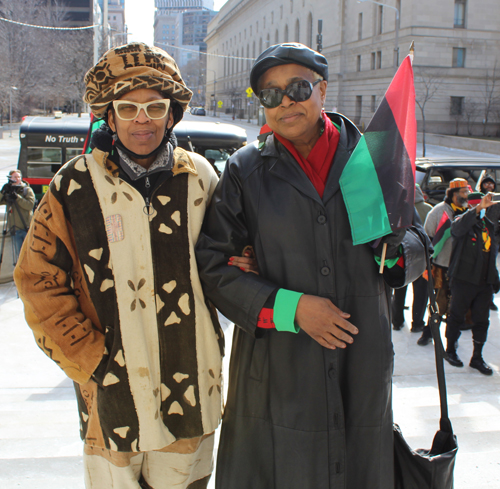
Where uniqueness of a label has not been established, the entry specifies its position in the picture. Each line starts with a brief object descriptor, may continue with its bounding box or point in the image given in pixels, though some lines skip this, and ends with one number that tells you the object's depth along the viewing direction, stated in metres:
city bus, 12.68
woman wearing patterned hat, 1.90
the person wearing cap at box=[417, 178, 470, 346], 5.79
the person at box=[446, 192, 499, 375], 5.21
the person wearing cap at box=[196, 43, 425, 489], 1.85
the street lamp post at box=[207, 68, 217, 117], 99.10
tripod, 8.27
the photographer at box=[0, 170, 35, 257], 8.27
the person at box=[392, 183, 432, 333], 6.16
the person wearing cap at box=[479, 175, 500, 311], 6.32
